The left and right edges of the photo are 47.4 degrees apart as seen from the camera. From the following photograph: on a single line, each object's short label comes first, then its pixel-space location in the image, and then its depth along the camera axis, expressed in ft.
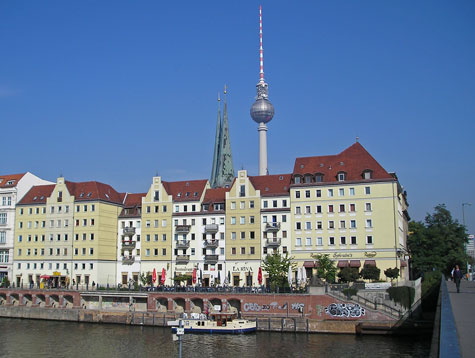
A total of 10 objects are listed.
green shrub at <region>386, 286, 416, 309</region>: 230.48
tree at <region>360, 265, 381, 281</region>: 265.95
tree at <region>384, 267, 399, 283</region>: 268.21
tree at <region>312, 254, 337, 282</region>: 278.46
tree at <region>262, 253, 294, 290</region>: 269.54
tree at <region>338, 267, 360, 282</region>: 261.65
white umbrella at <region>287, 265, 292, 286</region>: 255.78
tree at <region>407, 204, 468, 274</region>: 329.52
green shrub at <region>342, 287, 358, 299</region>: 234.99
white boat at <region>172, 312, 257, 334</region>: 232.53
